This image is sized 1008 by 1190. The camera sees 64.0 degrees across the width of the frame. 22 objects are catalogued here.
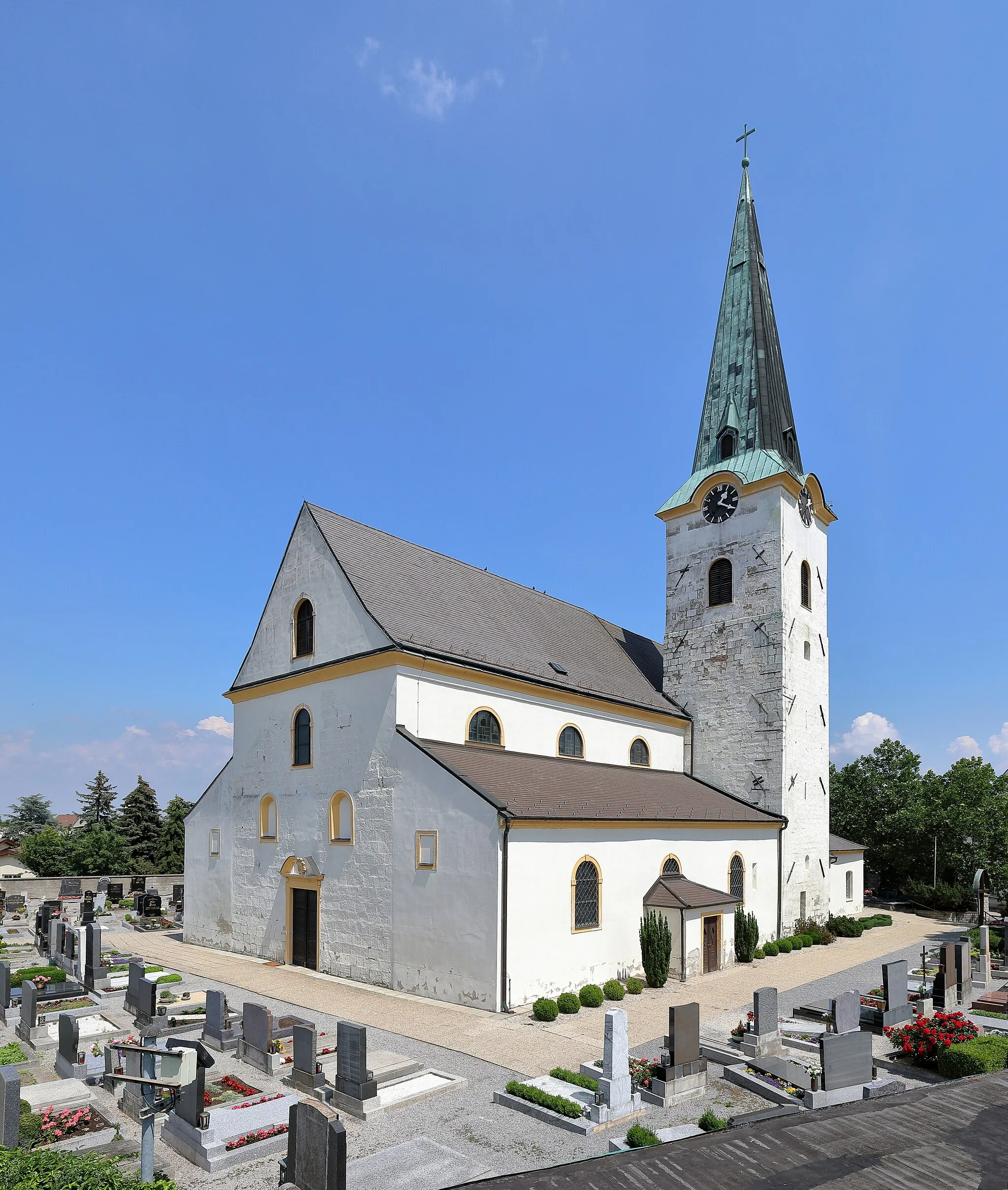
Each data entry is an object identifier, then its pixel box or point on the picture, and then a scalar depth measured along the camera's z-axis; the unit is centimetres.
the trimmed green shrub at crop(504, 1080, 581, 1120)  1035
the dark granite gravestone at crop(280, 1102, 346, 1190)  705
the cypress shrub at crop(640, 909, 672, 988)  1947
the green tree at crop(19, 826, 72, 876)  4338
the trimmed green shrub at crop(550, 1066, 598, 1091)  1145
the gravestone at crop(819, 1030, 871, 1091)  1130
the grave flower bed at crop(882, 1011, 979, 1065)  1263
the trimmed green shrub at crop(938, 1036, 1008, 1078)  1162
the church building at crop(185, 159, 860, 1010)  1822
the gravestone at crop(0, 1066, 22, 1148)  848
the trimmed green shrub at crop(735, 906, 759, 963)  2277
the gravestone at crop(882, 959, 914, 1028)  1533
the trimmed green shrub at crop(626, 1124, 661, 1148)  920
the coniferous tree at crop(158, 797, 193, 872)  4509
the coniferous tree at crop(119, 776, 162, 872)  4616
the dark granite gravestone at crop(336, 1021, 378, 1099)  1062
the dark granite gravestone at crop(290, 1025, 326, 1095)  1143
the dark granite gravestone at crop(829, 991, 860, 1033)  1328
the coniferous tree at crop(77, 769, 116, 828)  6031
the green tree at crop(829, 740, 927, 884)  3781
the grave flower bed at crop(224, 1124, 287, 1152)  952
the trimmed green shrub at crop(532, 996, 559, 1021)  1594
